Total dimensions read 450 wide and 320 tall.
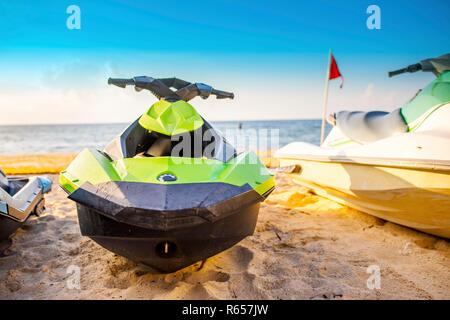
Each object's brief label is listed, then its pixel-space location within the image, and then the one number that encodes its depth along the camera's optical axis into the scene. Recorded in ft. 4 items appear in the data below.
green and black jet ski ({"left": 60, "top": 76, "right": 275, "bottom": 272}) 4.97
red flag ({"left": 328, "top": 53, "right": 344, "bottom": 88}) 19.76
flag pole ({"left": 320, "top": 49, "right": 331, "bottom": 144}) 18.11
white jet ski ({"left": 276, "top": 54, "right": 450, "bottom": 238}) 7.69
